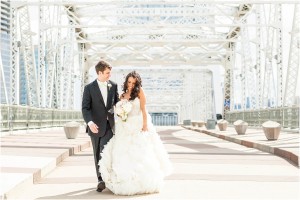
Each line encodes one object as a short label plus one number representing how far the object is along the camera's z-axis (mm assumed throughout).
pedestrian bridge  8195
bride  6609
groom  6852
